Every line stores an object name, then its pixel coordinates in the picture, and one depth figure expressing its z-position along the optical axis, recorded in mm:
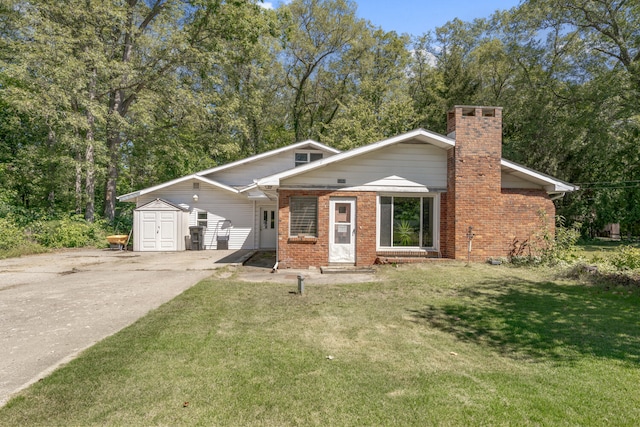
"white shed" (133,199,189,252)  16609
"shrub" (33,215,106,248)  16781
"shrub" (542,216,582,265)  10422
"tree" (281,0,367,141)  27719
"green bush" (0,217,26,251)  14412
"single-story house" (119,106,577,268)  10648
